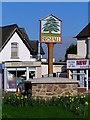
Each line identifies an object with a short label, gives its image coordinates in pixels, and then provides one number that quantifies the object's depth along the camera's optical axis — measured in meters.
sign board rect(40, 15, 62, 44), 26.60
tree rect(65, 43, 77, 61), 92.96
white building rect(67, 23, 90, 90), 47.34
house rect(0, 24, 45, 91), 48.78
